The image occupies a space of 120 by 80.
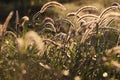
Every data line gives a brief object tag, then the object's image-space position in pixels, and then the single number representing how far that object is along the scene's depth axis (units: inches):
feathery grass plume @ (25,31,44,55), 137.7
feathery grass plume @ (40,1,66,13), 184.2
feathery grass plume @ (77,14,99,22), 179.2
